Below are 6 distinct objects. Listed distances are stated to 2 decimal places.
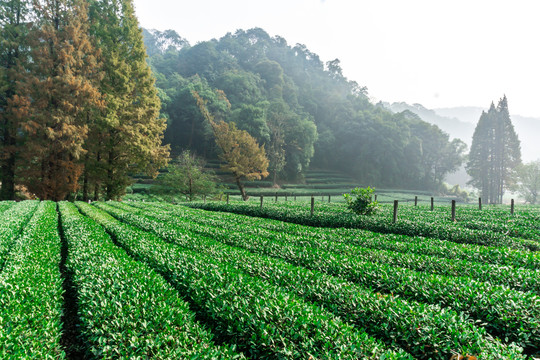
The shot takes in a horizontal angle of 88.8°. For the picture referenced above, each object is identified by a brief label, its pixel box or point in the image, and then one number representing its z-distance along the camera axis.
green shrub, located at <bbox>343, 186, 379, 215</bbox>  15.02
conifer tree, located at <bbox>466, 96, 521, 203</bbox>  52.62
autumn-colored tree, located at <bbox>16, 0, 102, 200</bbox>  22.09
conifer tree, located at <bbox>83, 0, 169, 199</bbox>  23.80
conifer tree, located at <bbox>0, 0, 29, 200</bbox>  23.50
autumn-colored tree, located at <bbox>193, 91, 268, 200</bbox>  33.44
